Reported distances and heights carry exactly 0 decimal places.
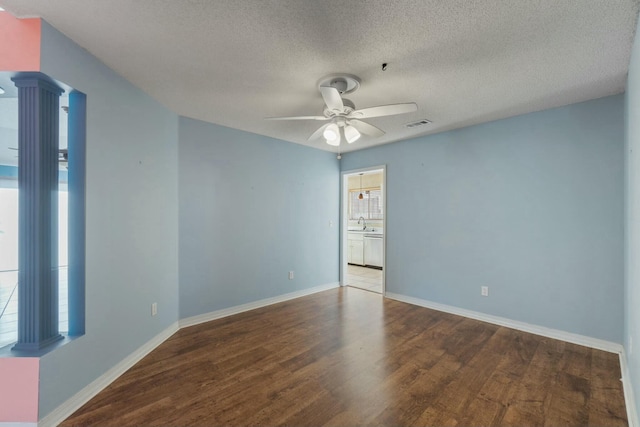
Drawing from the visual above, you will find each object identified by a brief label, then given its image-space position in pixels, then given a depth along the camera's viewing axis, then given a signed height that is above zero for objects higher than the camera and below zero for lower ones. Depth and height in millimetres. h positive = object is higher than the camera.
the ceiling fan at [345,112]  2248 +854
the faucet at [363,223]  7848 -272
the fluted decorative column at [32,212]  1773 +1
